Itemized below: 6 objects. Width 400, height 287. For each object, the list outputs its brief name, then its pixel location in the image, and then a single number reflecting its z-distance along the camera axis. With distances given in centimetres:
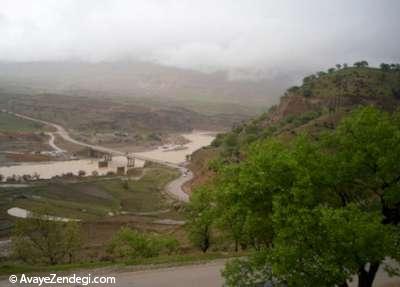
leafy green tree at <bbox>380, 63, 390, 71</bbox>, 12600
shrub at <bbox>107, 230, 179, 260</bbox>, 3200
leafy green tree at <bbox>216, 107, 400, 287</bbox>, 1258
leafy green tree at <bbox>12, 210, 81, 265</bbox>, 3359
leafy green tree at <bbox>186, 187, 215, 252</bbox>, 3412
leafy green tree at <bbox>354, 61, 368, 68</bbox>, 12909
